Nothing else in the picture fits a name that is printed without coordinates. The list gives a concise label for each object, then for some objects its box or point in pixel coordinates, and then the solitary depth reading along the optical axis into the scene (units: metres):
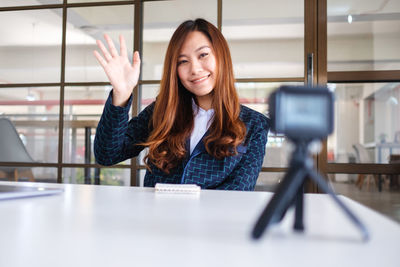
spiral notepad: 0.75
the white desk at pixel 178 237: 0.27
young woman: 1.18
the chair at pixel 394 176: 2.37
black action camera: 0.29
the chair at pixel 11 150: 2.79
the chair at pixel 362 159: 2.41
